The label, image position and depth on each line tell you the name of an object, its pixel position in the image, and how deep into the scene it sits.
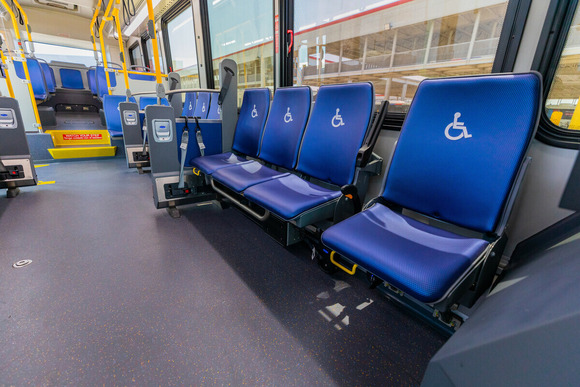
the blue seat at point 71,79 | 7.78
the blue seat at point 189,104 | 4.02
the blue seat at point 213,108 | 3.25
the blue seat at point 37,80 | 5.16
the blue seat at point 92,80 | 7.43
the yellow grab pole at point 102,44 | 3.86
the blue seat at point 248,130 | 2.17
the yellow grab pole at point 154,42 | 2.73
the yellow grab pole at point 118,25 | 3.57
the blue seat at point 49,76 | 6.30
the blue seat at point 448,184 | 0.81
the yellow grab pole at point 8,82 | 3.46
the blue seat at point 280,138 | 1.76
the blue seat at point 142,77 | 5.10
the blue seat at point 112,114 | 4.12
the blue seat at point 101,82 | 5.99
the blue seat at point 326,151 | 1.33
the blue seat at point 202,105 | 3.47
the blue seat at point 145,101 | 4.50
